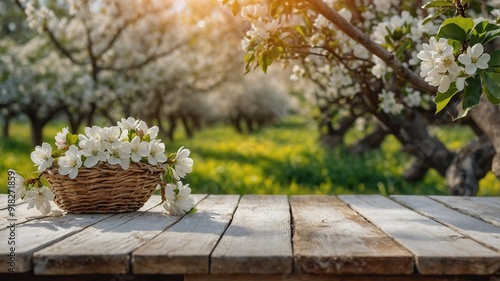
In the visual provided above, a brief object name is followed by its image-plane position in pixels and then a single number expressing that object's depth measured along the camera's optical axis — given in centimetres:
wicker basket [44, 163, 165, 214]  338
